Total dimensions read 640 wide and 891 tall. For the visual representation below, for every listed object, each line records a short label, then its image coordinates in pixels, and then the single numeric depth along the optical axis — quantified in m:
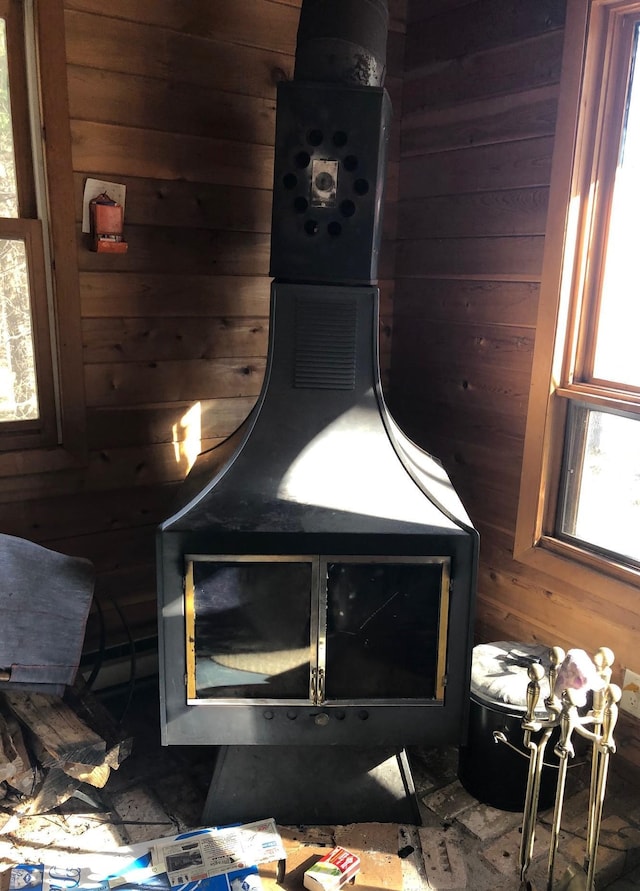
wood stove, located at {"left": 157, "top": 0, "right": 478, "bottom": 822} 1.65
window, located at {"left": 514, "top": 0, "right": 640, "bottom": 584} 1.87
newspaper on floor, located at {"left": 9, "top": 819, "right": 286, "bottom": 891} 1.59
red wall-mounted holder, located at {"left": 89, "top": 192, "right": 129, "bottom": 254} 1.96
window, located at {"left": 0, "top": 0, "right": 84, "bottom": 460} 1.86
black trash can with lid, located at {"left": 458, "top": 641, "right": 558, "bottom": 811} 1.82
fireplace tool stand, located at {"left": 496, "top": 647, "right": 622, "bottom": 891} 1.43
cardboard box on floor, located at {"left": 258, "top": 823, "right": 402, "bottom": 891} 1.65
